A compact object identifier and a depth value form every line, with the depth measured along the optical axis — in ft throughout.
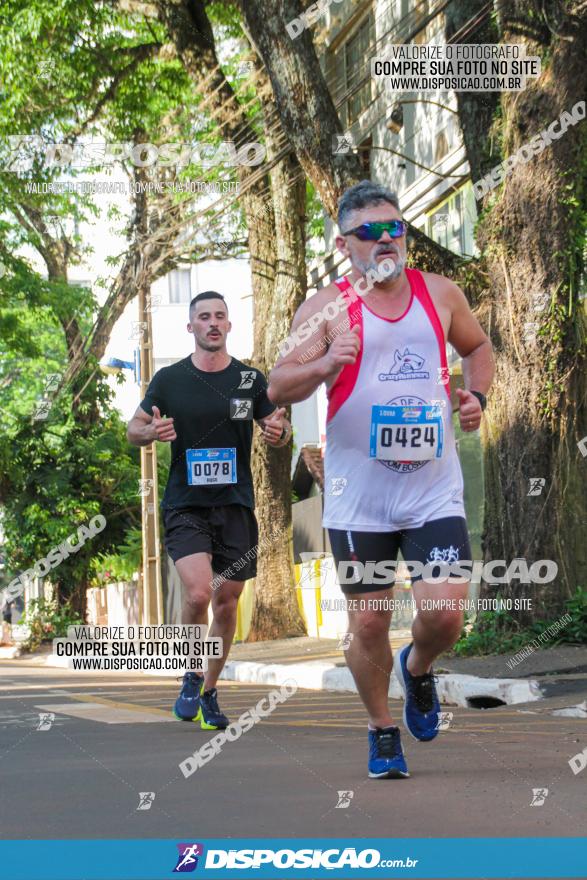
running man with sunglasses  17.84
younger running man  26.12
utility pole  75.41
